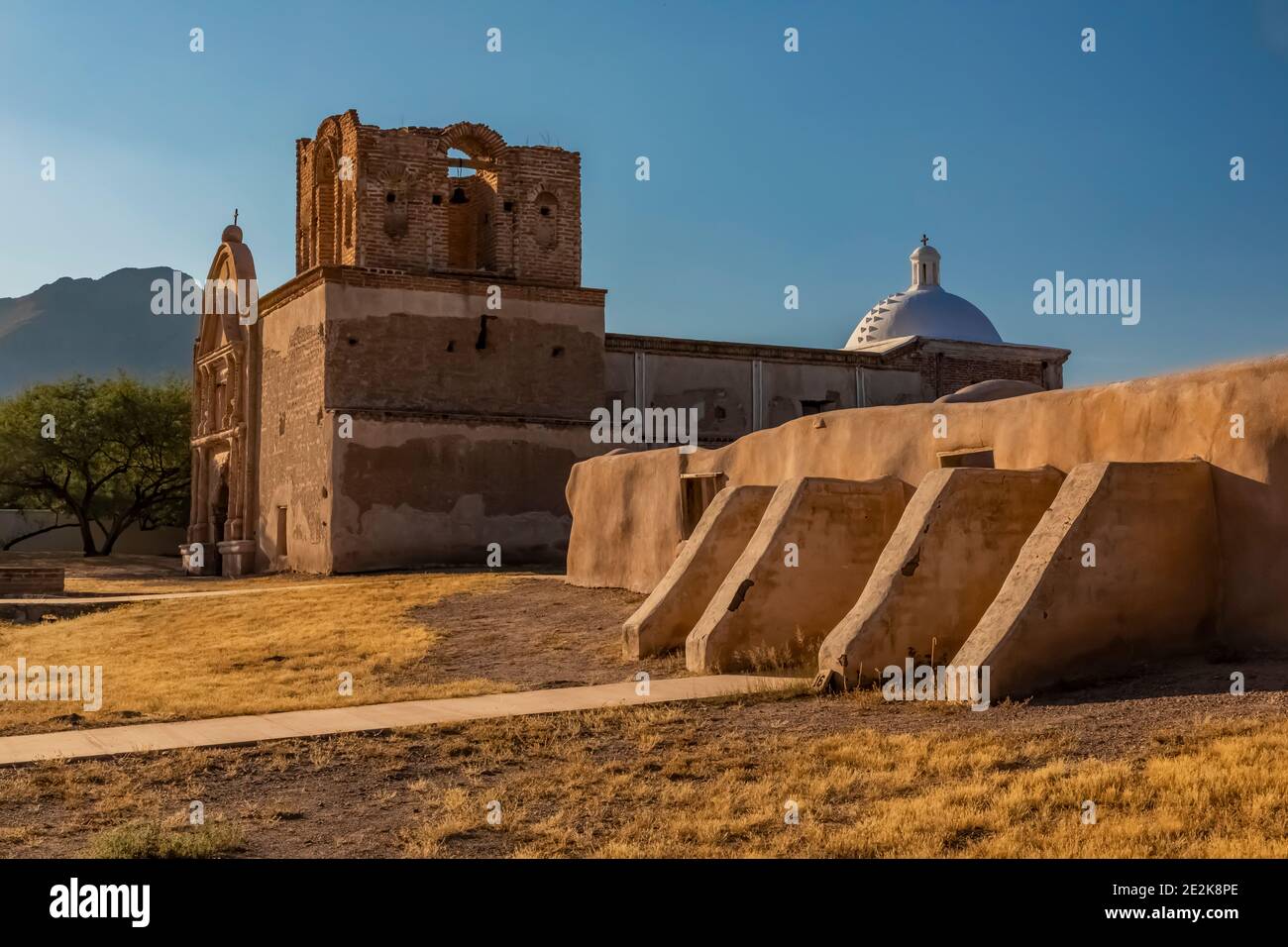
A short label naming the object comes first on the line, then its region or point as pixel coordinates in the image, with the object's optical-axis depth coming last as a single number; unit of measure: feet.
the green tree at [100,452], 125.70
